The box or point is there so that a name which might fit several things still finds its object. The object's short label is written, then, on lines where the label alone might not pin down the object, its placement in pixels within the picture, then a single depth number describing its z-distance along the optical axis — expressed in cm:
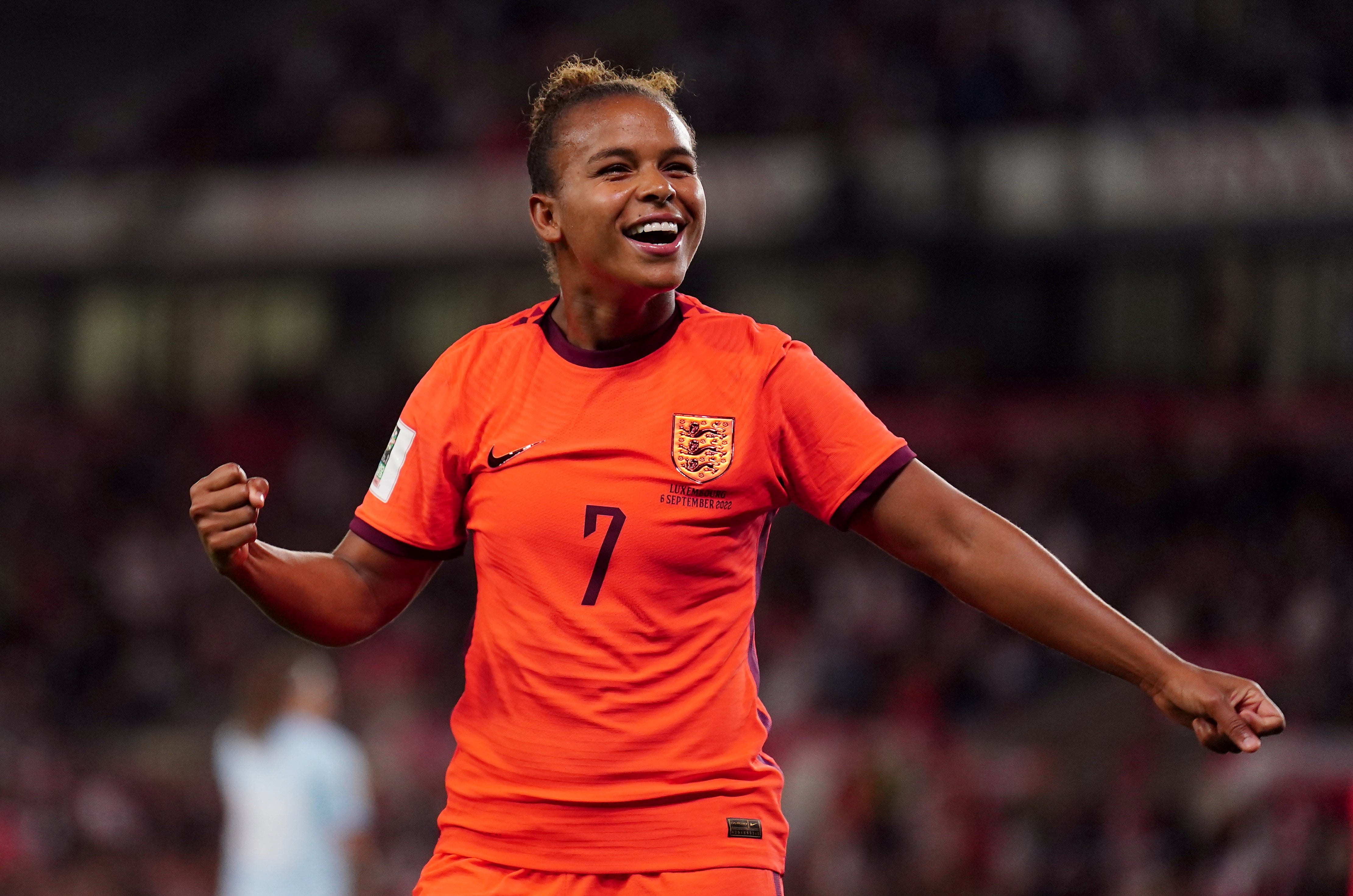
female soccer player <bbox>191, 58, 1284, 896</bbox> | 521
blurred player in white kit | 1266
